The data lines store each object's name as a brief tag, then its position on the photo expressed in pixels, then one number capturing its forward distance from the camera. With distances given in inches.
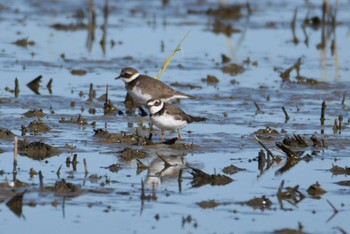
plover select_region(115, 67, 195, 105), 622.8
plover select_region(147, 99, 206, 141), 531.2
